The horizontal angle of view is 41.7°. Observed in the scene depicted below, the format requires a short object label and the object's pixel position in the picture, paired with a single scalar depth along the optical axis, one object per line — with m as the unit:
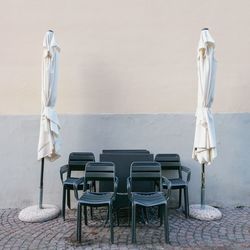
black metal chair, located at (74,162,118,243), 4.68
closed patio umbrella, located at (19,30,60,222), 5.35
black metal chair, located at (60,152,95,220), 5.81
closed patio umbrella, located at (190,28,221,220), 5.33
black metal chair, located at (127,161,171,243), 4.47
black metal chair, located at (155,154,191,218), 5.89
